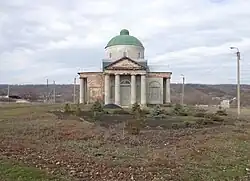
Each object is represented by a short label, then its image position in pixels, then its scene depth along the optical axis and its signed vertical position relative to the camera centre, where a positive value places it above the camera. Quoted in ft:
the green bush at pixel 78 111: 152.98 -3.41
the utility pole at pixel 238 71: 165.37 +10.50
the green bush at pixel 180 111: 169.40 -3.79
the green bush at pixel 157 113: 157.43 -4.06
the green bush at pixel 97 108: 169.21 -2.49
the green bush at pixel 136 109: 143.13 -2.54
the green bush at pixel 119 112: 173.47 -4.02
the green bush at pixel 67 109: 163.69 -2.76
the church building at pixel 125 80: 253.85 +11.90
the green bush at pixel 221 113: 176.35 -4.55
